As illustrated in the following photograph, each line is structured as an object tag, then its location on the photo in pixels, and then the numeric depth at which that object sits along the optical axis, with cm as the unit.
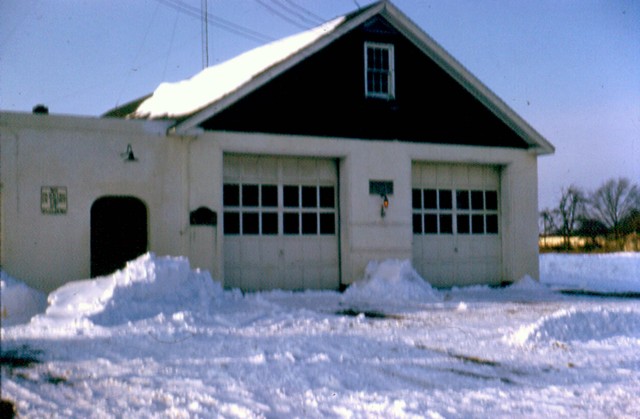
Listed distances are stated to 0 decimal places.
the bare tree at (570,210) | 6744
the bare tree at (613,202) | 7100
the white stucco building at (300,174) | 1410
